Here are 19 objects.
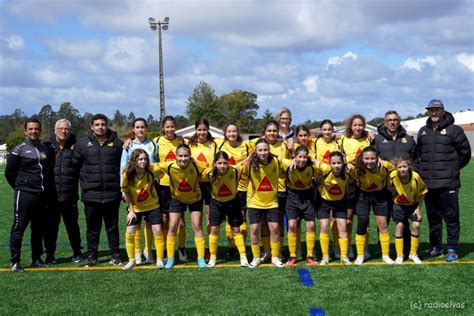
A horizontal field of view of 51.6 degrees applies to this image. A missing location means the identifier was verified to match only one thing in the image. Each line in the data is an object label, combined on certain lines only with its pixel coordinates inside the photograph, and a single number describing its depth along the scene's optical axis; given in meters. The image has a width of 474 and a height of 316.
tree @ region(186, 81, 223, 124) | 61.47
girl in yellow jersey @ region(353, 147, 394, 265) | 5.77
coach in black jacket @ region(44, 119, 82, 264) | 5.95
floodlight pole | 25.91
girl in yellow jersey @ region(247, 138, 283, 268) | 5.74
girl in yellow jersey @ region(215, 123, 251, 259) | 6.08
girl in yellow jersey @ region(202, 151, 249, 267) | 5.79
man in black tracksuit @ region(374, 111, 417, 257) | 5.96
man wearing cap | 5.83
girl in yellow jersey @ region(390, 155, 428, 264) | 5.78
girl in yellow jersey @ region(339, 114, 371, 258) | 6.01
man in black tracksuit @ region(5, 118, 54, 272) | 5.73
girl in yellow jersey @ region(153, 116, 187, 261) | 6.06
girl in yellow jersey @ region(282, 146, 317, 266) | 5.75
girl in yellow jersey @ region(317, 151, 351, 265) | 5.77
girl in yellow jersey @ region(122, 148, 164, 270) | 5.75
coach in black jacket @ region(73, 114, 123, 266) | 5.79
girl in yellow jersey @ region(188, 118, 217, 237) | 6.06
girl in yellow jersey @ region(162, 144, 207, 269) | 5.79
